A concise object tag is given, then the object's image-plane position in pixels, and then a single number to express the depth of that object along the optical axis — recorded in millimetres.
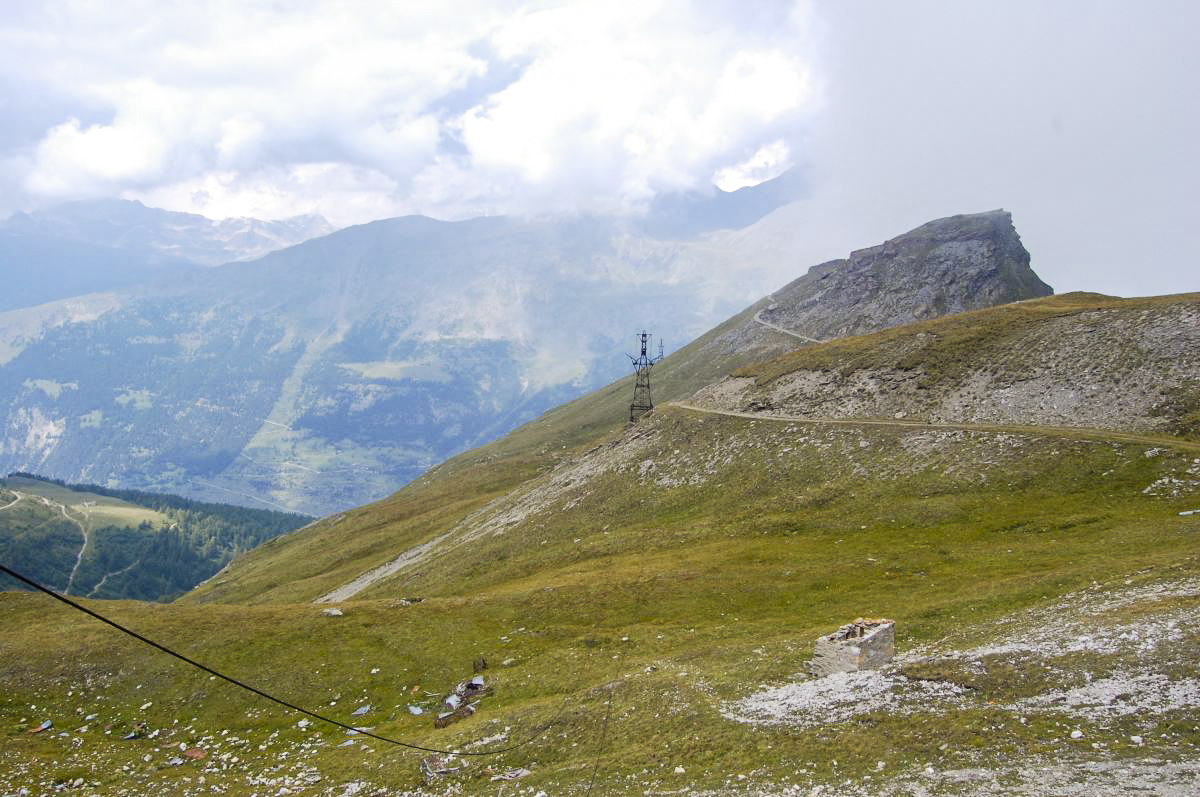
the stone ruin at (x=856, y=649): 32844
